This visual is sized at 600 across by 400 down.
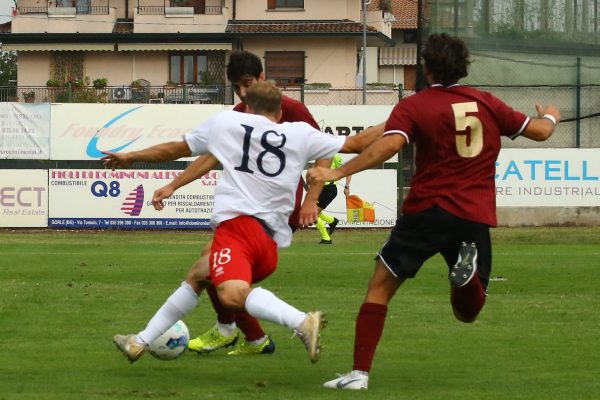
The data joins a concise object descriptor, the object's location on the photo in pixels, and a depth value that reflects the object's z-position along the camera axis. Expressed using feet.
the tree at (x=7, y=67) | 271.08
